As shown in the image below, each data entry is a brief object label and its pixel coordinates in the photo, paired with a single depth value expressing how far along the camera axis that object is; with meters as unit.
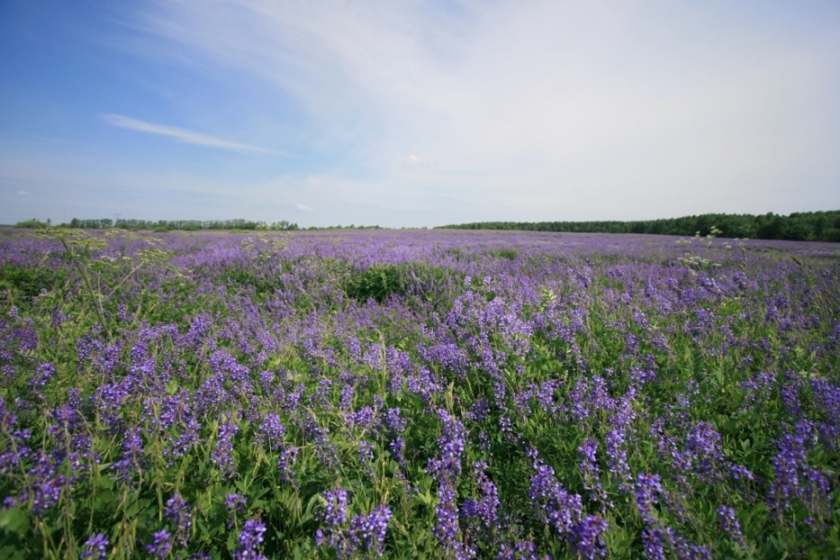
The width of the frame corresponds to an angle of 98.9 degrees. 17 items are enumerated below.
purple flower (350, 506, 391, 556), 1.57
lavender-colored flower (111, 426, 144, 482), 1.78
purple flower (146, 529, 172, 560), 1.43
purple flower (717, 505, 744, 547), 1.63
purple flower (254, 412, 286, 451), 2.23
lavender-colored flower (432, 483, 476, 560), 1.63
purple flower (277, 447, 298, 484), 2.03
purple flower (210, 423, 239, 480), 2.01
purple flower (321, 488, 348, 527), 1.56
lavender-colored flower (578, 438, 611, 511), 1.86
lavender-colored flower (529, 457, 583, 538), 1.67
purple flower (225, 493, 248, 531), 1.75
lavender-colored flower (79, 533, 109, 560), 1.35
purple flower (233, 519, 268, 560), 1.47
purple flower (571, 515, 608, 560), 1.47
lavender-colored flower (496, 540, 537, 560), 1.62
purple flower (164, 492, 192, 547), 1.58
